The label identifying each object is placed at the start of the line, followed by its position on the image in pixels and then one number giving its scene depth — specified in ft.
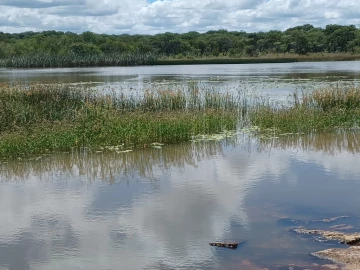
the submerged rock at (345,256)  19.02
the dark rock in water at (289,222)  23.98
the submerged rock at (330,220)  24.29
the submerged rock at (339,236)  21.11
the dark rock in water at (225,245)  21.71
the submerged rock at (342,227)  23.12
